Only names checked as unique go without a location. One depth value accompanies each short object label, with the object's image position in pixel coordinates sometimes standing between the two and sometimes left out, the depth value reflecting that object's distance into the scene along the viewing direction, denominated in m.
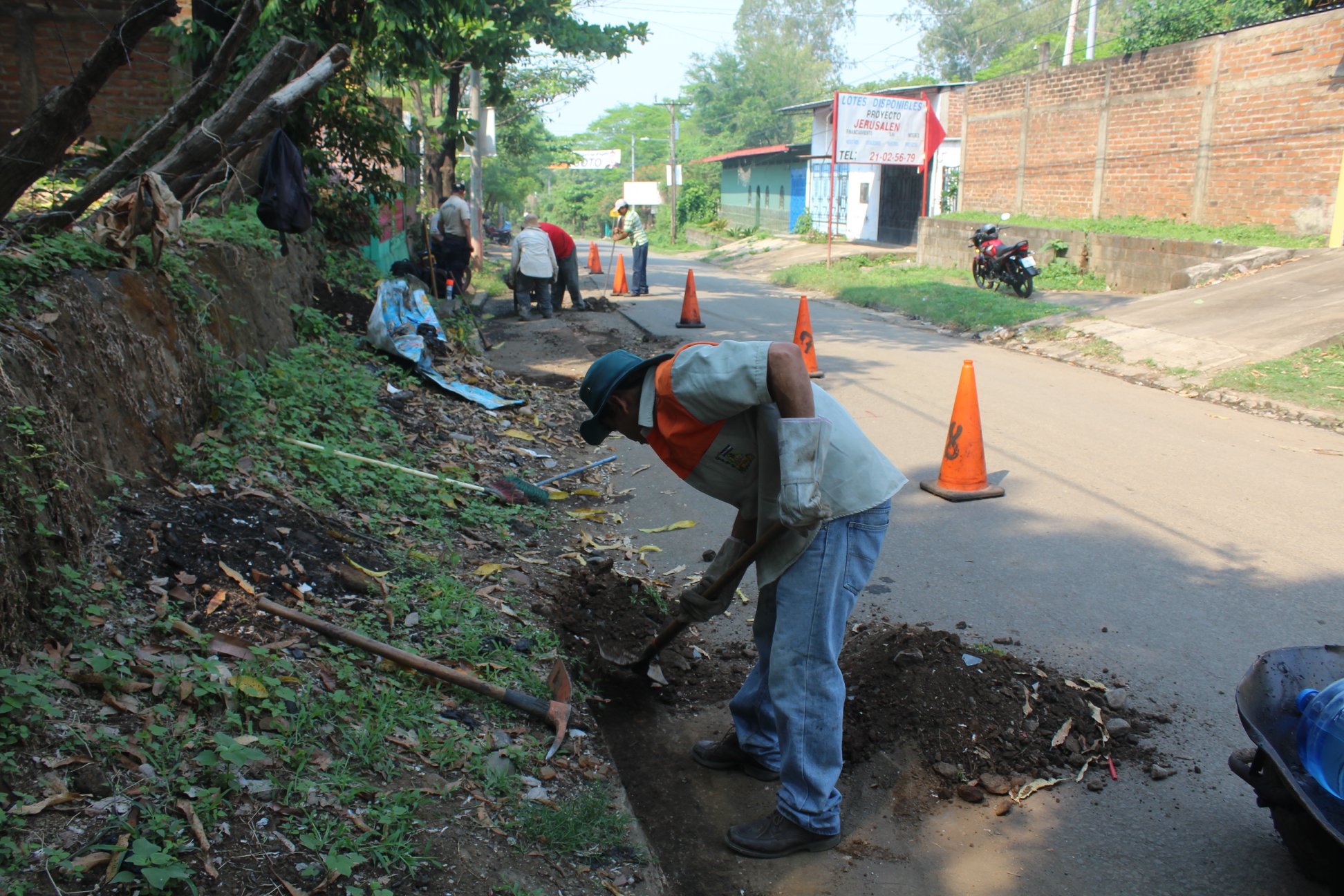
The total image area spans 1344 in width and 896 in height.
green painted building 37.47
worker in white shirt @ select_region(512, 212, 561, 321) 14.45
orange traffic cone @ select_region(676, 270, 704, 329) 14.03
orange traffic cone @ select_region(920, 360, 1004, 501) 6.25
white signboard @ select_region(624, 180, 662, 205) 45.56
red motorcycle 15.79
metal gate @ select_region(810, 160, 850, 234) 33.25
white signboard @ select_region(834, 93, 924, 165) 22.56
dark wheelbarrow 2.54
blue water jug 2.52
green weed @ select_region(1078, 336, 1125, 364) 10.73
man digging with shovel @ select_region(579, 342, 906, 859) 2.94
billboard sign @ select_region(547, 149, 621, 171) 60.44
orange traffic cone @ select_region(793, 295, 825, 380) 9.63
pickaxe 3.45
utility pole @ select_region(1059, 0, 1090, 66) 29.37
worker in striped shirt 18.55
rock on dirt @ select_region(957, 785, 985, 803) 3.22
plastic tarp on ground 8.37
